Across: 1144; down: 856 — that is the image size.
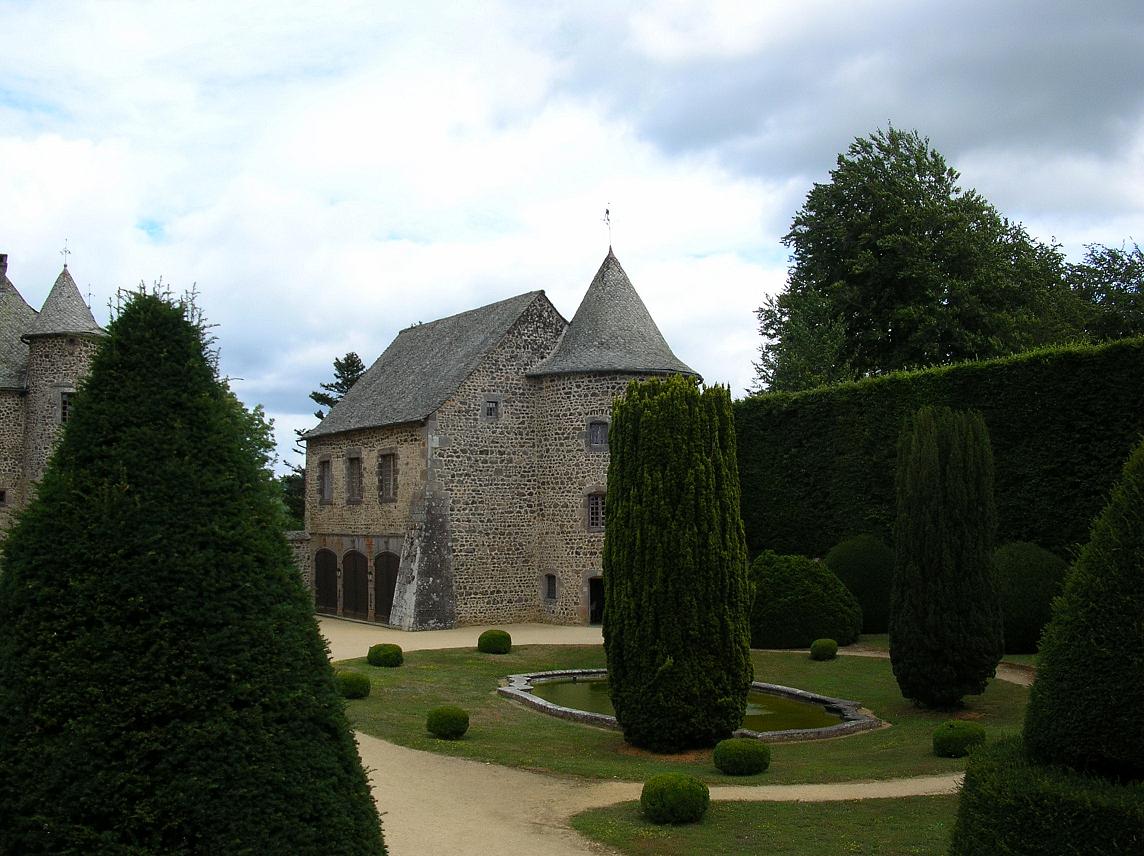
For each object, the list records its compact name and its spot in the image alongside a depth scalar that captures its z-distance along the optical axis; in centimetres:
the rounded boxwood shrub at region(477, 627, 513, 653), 2214
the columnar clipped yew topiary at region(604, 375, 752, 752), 1277
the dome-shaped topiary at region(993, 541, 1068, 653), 1852
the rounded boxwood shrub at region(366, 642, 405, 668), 2002
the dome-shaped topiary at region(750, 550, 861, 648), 2194
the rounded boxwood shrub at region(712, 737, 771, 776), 1156
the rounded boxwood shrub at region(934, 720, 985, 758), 1188
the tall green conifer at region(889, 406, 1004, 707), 1471
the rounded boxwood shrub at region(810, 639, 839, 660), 2011
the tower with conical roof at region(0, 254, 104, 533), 3053
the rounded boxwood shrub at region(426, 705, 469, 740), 1358
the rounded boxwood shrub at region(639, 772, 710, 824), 944
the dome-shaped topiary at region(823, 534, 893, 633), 2302
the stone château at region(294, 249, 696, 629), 2802
